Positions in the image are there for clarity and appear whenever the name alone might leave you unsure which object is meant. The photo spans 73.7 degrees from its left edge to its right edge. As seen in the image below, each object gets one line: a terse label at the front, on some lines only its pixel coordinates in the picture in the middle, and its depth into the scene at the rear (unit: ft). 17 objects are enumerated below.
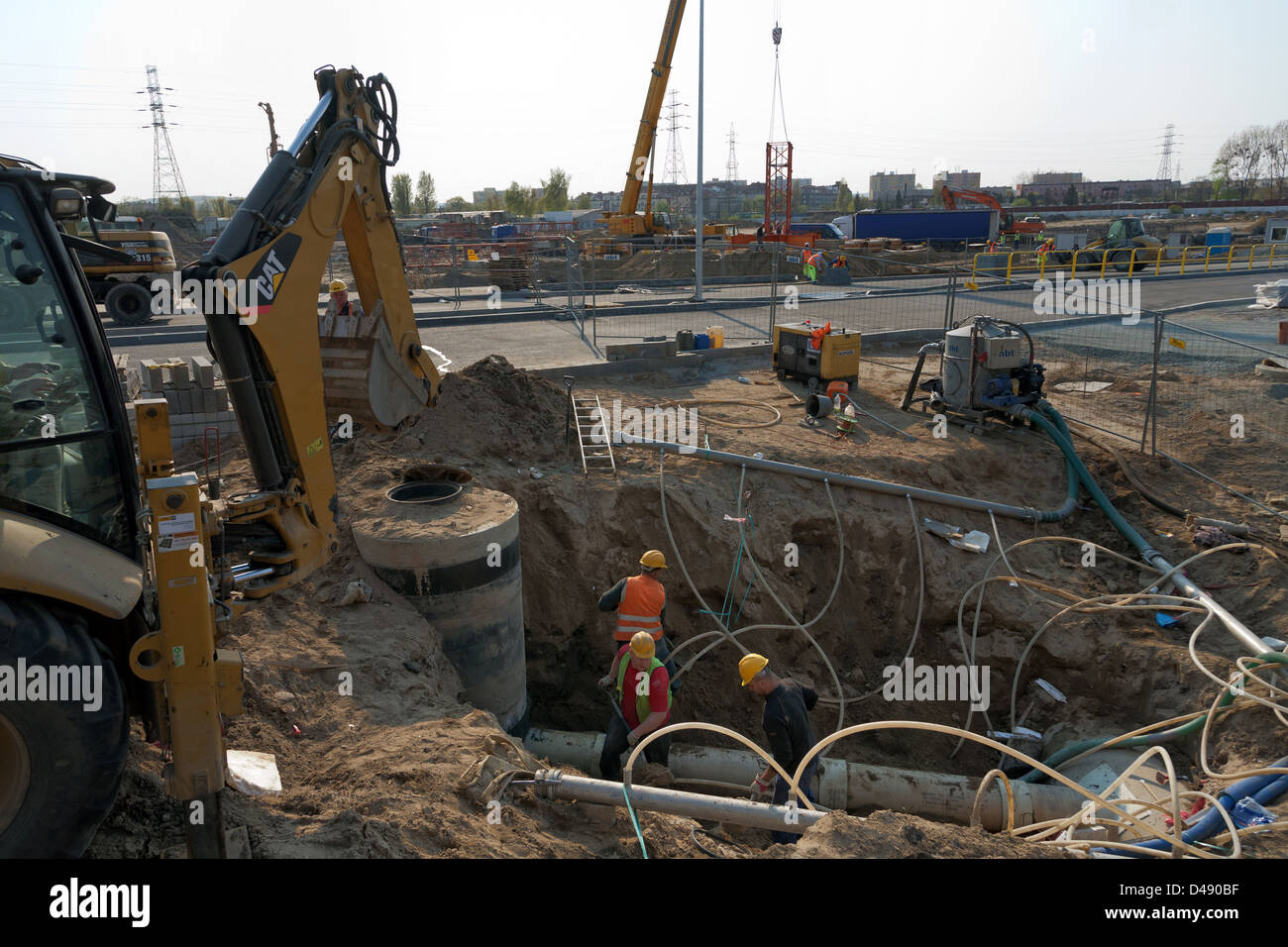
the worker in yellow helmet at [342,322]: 20.01
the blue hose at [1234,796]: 16.97
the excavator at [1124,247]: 104.68
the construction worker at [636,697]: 22.54
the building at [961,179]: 490.90
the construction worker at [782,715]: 20.62
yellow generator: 45.93
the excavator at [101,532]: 11.85
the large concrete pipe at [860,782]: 24.67
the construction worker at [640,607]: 24.30
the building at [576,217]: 229.90
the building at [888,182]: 518.78
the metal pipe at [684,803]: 16.48
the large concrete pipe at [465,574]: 23.95
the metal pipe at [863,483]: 35.19
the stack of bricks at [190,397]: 32.32
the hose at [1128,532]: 27.22
